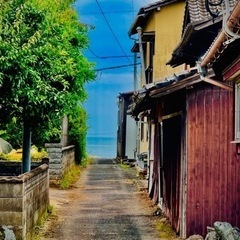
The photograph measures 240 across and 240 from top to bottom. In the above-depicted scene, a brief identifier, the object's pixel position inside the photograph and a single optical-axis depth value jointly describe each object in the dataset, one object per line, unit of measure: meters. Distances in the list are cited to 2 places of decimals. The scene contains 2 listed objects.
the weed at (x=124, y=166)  32.17
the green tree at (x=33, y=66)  10.60
